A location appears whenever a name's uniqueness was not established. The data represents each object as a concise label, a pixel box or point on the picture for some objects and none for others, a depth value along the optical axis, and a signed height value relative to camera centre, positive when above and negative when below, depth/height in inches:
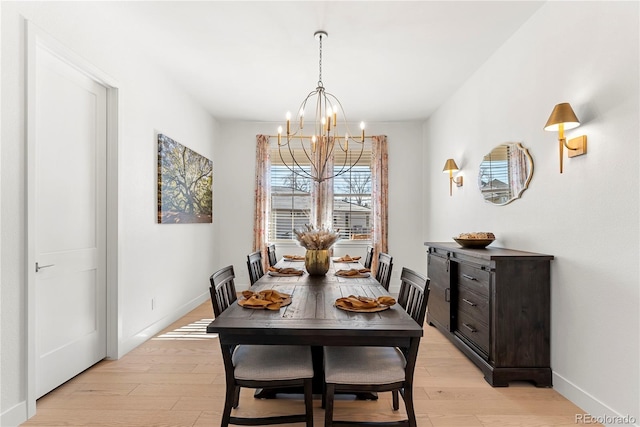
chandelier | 214.2 +40.1
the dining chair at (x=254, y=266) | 116.0 -18.4
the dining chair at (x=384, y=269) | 115.8 -19.1
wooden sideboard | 96.7 -29.1
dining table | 62.3 -20.5
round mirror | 109.7 +14.7
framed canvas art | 143.2 +14.6
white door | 88.7 -1.7
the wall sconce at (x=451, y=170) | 162.1 +21.7
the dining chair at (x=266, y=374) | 67.4 -31.5
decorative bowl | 117.7 -9.7
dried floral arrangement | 105.9 -7.2
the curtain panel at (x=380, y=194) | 215.5 +13.2
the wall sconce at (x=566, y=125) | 85.0 +22.8
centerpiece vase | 111.3 -15.0
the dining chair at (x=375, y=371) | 66.9 -31.1
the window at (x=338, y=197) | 220.5 +11.4
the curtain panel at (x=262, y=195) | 215.2 +12.4
